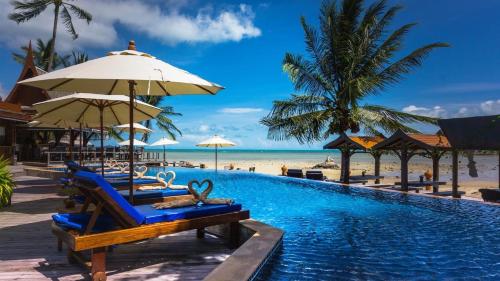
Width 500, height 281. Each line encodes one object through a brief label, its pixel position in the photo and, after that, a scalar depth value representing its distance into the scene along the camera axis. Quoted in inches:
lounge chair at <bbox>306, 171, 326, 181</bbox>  744.3
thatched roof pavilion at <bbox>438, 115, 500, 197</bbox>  444.8
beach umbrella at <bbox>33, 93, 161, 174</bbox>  302.0
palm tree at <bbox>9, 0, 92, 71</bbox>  999.6
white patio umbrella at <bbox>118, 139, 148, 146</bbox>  925.5
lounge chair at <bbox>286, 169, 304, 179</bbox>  795.4
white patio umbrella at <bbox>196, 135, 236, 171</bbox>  919.0
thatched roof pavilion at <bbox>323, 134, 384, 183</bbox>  677.9
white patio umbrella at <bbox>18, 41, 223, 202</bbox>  185.5
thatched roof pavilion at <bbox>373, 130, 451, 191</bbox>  531.2
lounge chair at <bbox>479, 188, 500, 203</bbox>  426.3
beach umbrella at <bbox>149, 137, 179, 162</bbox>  994.1
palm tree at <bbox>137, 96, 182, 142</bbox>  1336.1
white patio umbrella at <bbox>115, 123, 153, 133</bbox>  637.5
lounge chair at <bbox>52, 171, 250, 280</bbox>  151.9
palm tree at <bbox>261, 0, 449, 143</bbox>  738.2
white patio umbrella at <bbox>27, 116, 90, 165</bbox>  483.2
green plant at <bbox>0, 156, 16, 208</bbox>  314.3
